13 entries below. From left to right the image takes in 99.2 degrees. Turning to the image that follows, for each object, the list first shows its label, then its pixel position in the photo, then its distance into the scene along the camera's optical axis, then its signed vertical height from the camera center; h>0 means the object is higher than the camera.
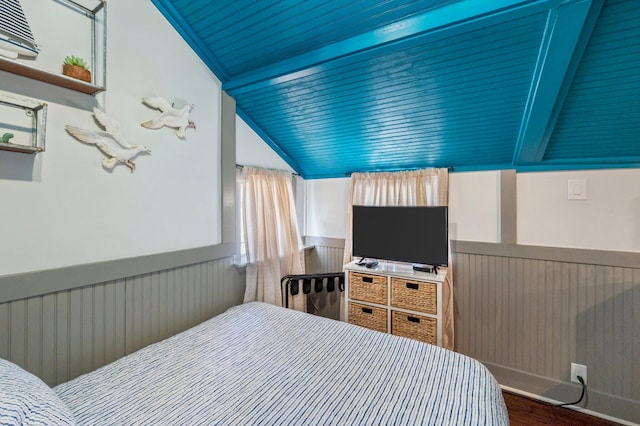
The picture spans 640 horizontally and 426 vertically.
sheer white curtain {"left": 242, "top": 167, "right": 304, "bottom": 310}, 2.28 -0.18
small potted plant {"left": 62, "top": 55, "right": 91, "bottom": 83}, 1.25 +0.67
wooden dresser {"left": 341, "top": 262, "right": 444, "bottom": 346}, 2.00 -0.68
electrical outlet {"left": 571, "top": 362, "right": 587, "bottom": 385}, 1.91 -1.11
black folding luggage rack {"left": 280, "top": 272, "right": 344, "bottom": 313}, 2.39 -0.63
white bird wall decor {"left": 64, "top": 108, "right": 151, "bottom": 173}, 1.36 +0.38
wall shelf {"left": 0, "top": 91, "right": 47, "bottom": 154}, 1.11 +0.39
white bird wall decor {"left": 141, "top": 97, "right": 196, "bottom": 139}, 1.62 +0.61
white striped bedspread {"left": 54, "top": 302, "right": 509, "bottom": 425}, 0.93 -0.69
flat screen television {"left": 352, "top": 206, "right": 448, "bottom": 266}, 2.11 -0.16
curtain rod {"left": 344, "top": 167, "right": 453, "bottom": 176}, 2.32 +0.41
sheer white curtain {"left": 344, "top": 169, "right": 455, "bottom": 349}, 2.25 +0.20
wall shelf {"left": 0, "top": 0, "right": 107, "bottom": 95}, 1.19 +0.83
